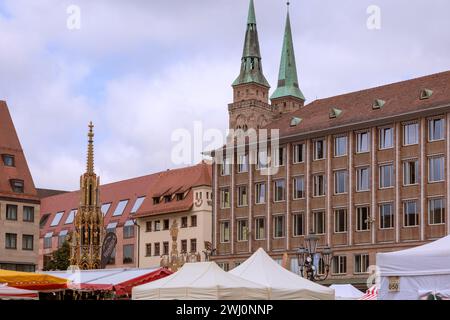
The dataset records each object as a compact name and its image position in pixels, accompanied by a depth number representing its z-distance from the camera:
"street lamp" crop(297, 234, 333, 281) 30.73
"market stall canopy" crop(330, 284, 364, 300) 30.82
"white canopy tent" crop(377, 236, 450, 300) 14.05
